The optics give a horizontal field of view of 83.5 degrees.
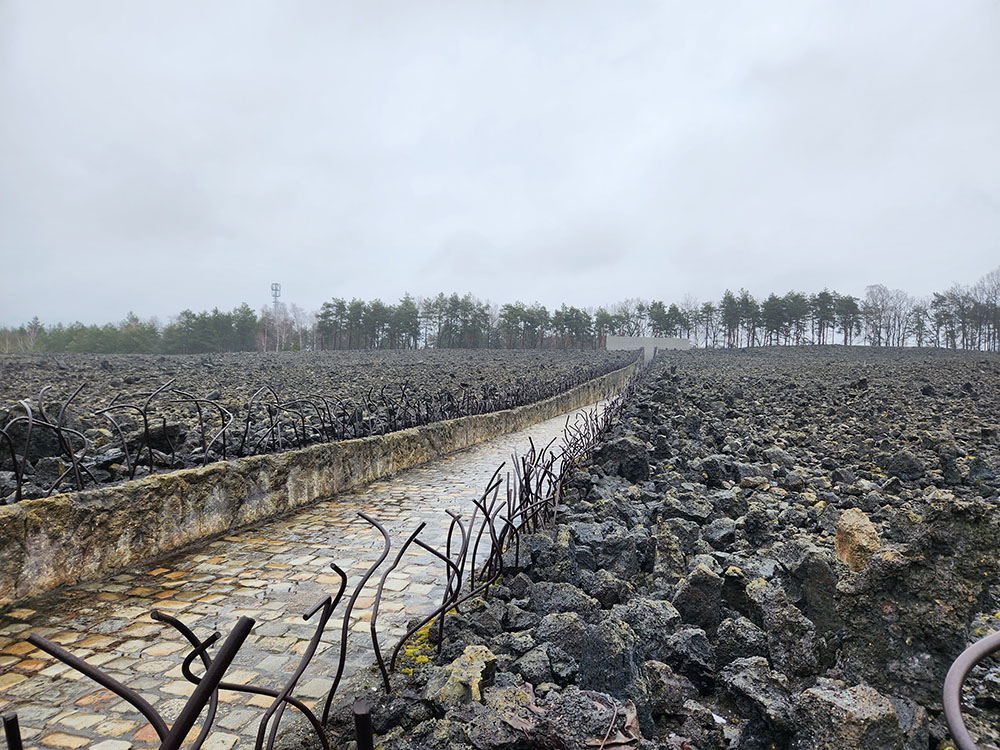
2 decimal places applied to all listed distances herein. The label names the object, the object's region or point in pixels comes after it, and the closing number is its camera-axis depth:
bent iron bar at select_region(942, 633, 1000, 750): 0.85
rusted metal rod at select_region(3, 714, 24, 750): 1.00
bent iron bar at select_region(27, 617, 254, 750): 0.98
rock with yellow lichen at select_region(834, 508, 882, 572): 2.84
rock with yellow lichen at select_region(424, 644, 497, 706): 1.97
